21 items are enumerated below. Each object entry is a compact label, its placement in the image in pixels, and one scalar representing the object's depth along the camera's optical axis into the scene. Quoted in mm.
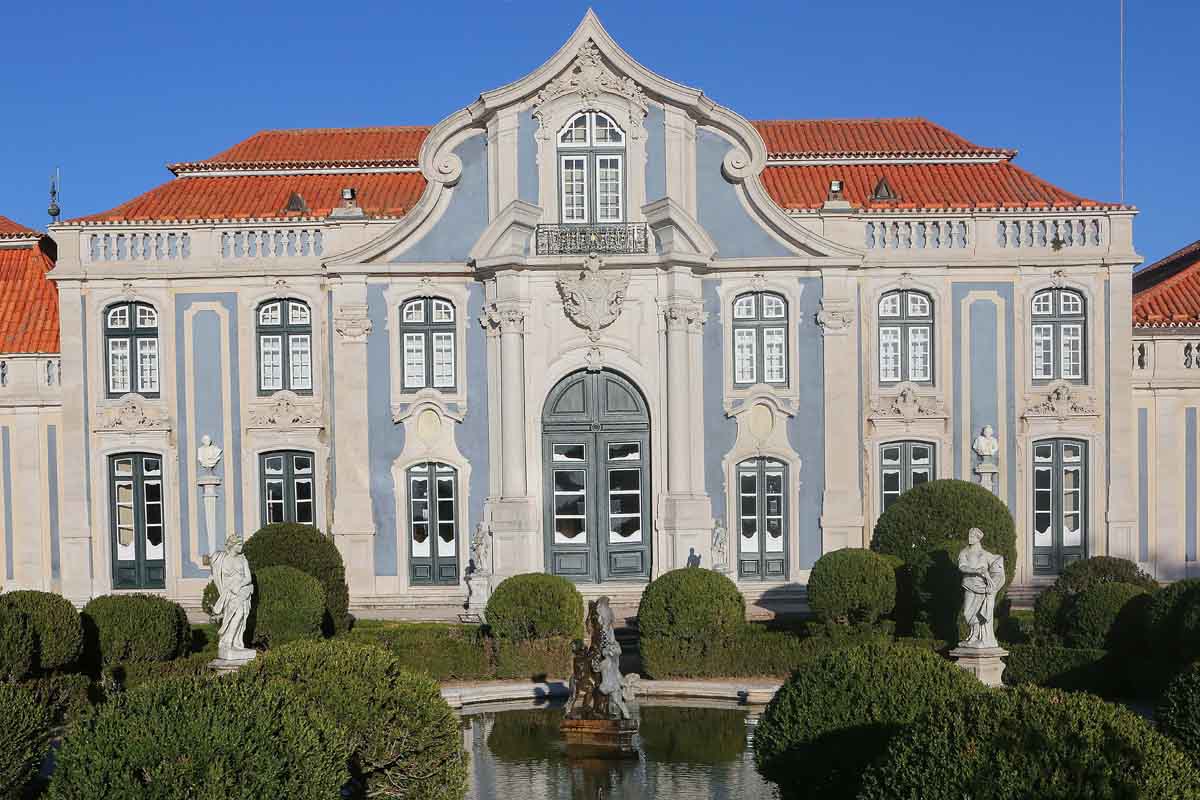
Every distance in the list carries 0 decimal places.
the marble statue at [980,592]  18641
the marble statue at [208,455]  29484
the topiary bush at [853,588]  22469
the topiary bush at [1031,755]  9164
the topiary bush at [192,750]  10703
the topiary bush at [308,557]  24047
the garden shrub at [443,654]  21312
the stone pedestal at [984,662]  18516
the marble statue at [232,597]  19062
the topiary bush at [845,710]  12352
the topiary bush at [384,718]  12906
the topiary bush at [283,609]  21328
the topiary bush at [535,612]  21969
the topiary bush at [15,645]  17750
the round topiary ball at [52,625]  18547
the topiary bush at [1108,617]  19906
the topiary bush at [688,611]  21188
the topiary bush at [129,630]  20109
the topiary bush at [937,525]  23422
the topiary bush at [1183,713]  12094
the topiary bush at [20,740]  12805
